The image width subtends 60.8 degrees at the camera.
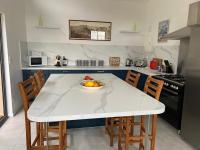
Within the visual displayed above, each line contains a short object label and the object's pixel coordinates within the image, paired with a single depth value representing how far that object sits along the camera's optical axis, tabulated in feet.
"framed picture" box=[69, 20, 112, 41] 14.37
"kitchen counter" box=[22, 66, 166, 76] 12.20
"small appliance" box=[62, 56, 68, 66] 14.55
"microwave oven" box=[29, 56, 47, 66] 13.52
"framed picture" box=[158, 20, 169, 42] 12.31
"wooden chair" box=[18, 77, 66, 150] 4.97
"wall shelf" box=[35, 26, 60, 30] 13.82
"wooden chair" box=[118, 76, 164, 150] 5.78
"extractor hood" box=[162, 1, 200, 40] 7.84
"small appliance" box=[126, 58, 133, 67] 15.57
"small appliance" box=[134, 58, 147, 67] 15.14
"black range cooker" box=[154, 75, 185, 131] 8.48
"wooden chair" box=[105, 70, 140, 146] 7.59
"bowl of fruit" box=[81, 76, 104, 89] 6.46
